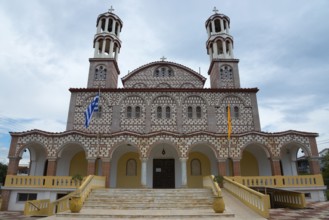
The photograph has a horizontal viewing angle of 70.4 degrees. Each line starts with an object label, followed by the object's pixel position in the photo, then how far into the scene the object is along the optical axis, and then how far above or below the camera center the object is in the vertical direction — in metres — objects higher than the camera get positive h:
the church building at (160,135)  16.12 +2.64
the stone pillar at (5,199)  14.55 -1.49
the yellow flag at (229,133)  15.98 +2.65
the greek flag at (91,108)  16.61 +4.61
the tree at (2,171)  40.16 +0.64
